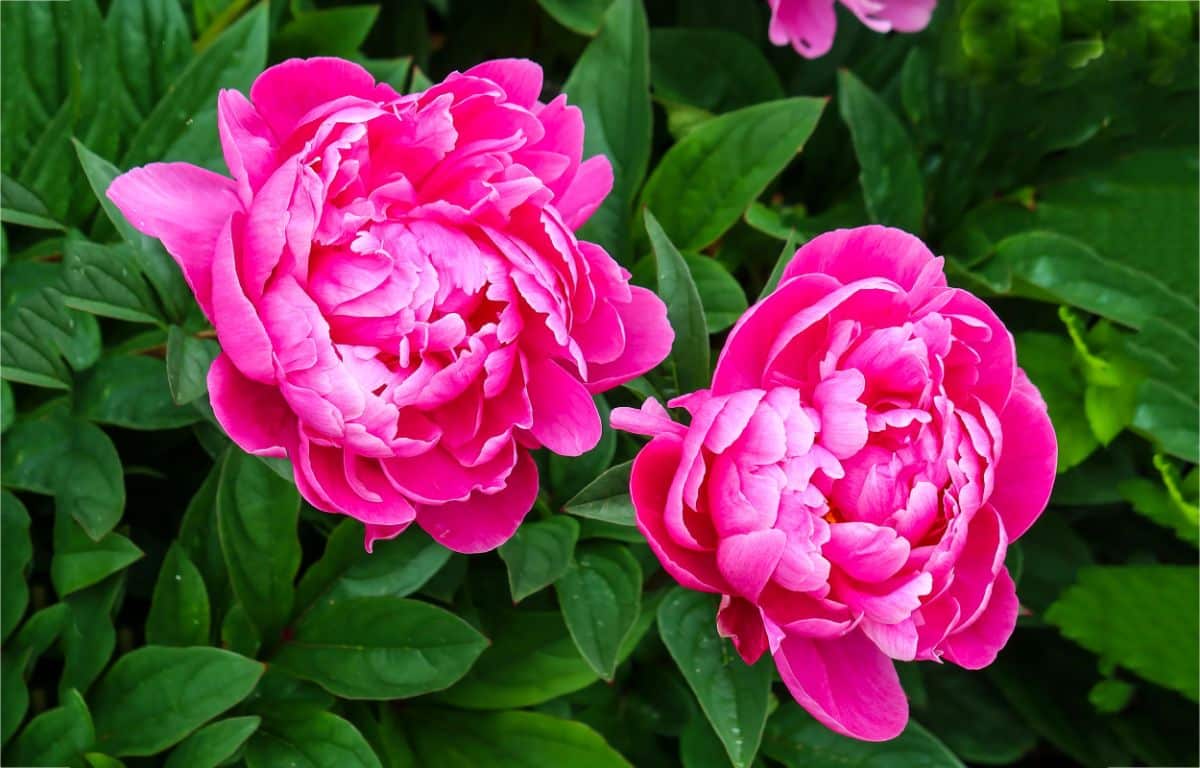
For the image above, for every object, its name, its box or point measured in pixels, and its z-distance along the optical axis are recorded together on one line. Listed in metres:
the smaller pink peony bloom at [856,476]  0.65
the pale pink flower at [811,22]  1.06
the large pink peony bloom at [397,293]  0.64
